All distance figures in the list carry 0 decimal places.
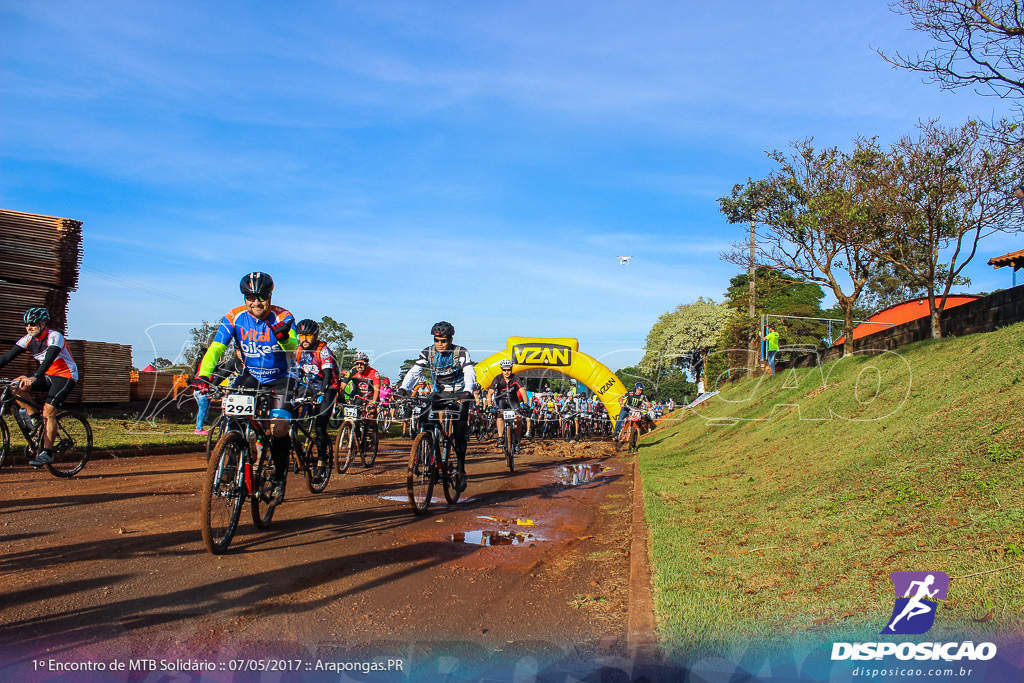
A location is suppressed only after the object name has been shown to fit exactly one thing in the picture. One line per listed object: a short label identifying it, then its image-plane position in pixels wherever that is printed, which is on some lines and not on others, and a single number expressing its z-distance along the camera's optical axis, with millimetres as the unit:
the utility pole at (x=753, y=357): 37619
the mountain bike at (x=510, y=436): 13961
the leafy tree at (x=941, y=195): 19094
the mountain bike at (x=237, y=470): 5617
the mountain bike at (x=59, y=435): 9211
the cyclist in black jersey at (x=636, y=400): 20453
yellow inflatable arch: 27875
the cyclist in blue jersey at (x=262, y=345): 6812
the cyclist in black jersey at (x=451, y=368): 8977
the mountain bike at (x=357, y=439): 11539
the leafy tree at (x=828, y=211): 20953
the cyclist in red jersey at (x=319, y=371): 7840
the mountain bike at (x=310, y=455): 7819
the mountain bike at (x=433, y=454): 7973
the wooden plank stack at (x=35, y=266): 16406
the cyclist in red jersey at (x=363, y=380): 13547
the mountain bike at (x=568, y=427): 29231
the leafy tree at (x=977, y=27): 10462
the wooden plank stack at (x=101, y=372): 18844
